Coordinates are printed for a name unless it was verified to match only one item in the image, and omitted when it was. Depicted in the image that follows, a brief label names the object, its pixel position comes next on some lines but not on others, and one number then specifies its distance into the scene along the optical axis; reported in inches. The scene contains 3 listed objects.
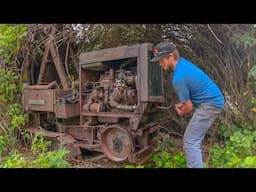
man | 103.8
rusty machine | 130.5
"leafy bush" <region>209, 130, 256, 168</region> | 132.2
